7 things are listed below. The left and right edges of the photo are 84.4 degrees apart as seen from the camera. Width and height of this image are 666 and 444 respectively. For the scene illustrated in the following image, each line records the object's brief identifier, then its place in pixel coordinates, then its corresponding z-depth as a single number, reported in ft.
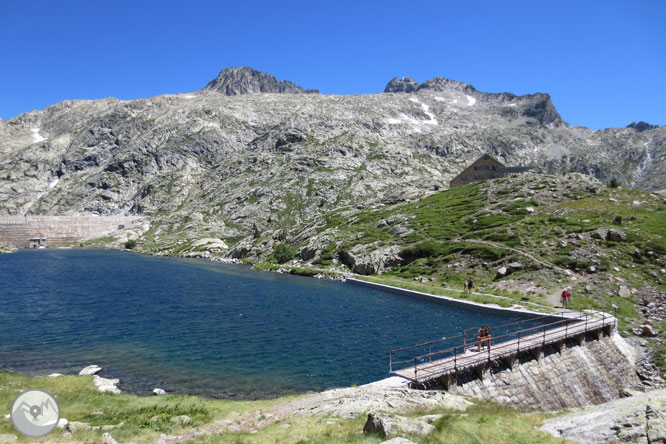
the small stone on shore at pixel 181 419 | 66.33
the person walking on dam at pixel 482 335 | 103.40
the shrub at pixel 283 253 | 420.36
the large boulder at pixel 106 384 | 89.09
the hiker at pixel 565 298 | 176.39
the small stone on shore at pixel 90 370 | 104.27
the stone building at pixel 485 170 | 499.51
